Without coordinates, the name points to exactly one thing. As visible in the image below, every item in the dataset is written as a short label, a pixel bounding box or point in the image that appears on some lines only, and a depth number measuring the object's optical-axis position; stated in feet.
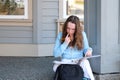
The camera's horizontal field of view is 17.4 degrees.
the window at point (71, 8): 31.01
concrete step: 21.88
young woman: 16.80
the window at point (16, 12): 30.78
